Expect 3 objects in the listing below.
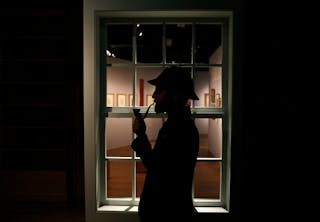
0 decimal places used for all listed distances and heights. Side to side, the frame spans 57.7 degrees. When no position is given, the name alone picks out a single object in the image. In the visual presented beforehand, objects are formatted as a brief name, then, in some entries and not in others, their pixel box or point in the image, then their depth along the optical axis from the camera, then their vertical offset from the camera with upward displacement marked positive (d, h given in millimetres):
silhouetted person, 1636 -300
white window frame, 2584 -109
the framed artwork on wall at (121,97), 3677 +54
